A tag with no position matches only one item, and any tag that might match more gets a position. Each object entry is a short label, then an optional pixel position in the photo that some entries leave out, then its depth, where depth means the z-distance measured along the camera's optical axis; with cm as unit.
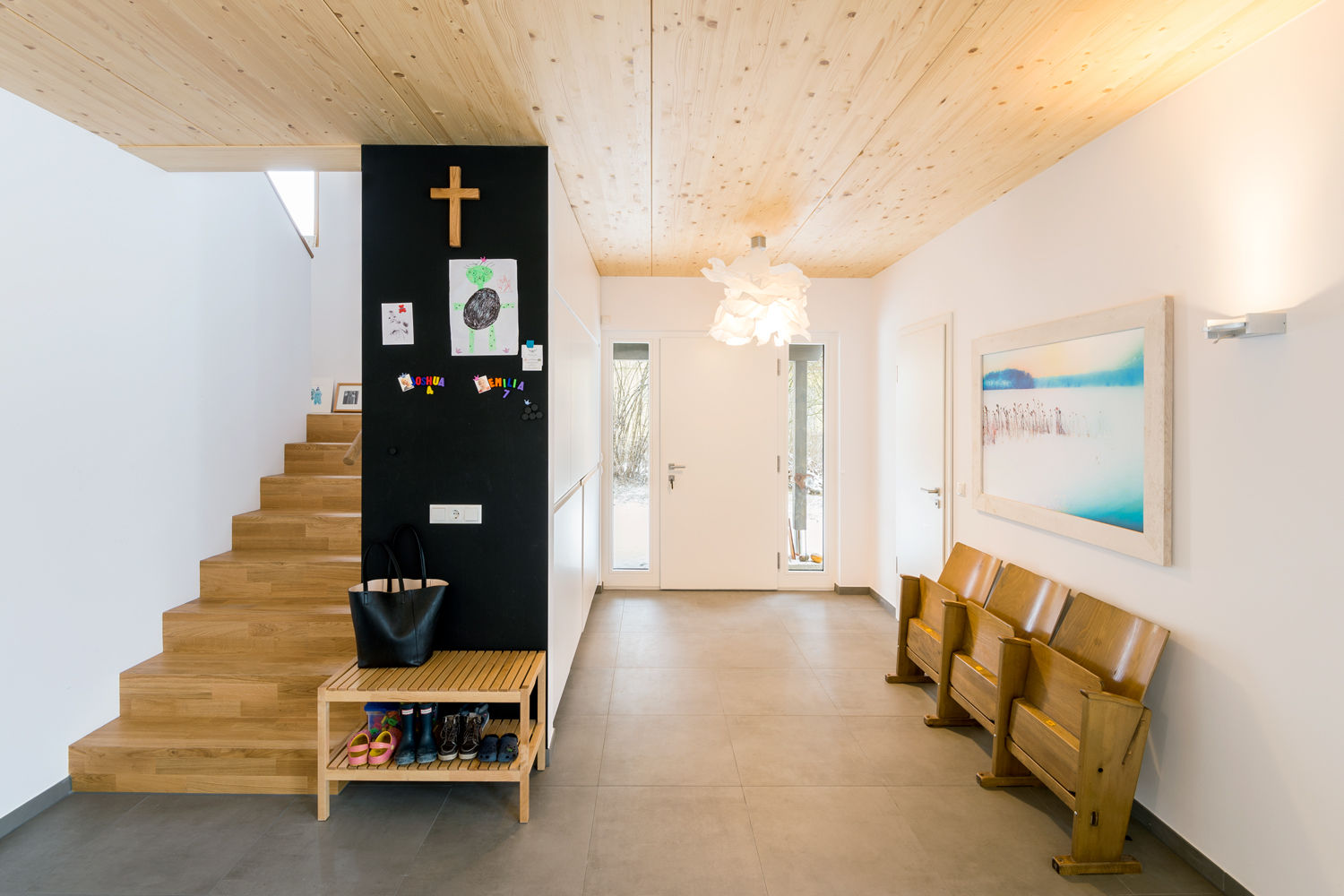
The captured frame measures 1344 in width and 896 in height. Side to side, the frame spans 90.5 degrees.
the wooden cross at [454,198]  257
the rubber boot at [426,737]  238
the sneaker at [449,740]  236
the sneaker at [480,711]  252
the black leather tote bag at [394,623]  243
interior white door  398
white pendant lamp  351
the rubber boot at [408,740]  237
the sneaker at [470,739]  239
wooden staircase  248
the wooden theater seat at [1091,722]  207
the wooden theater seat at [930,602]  326
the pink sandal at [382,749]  235
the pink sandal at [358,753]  234
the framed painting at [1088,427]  225
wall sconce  183
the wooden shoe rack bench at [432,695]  227
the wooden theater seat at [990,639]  265
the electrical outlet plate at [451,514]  266
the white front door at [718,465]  534
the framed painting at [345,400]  443
